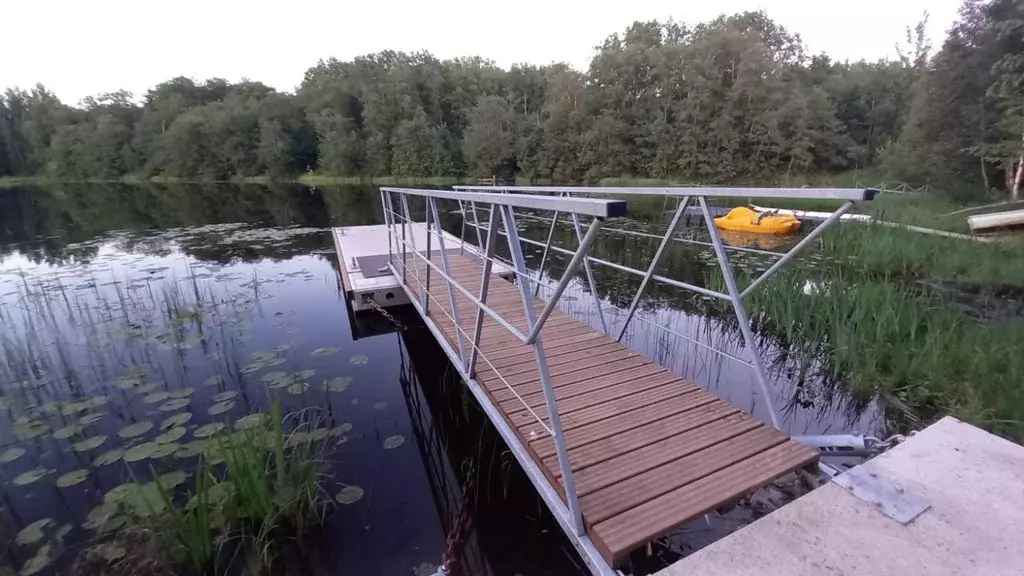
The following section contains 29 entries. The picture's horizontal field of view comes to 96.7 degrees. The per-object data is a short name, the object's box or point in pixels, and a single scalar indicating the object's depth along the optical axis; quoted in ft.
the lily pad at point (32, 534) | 8.13
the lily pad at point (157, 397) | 12.56
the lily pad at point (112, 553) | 7.67
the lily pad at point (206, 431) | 10.74
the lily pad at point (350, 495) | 9.53
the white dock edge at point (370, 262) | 18.90
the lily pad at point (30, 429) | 10.88
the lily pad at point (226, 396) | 12.81
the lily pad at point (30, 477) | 9.44
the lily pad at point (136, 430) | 10.93
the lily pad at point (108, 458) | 10.03
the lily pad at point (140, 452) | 9.86
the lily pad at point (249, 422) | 10.60
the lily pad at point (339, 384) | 13.53
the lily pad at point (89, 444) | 10.43
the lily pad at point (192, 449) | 10.09
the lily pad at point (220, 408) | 11.90
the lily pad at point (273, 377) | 13.65
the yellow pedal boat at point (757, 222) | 34.37
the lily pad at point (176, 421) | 11.32
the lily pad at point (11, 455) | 10.06
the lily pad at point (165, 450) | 10.00
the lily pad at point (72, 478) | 9.43
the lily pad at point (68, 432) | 10.88
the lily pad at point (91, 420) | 11.51
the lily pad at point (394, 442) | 11.31
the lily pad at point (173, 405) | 12.21
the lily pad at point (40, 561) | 7.65
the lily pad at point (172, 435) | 10.47
